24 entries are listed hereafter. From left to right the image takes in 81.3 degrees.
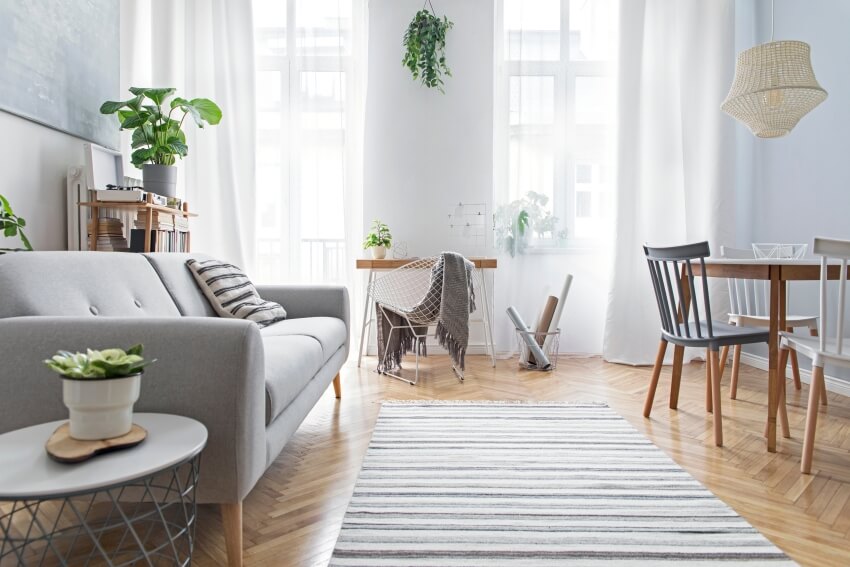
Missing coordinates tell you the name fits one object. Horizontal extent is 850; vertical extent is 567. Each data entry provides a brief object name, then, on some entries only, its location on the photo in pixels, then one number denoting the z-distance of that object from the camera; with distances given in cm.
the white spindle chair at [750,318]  258
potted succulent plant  92
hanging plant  374
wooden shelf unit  262
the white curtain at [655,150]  374
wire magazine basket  352
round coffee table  80
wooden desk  350
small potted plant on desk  365
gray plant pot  288
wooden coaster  86
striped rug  125
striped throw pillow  229
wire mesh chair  300
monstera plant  276
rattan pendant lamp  236
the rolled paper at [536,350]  347
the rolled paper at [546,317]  367
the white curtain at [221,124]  372
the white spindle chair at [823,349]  164
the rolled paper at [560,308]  364
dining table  198
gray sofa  114
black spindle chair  202
